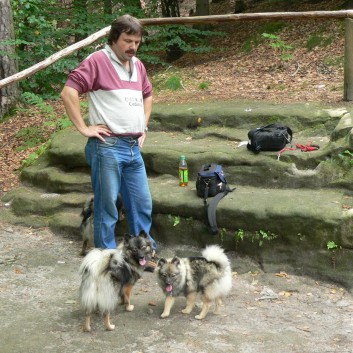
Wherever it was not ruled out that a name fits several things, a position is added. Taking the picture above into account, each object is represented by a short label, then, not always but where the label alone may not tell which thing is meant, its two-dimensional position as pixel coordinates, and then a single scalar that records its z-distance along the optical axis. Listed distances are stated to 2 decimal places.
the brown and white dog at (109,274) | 4.68
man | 5.18
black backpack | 6.49
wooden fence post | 8.08
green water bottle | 7.18
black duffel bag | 7.17
